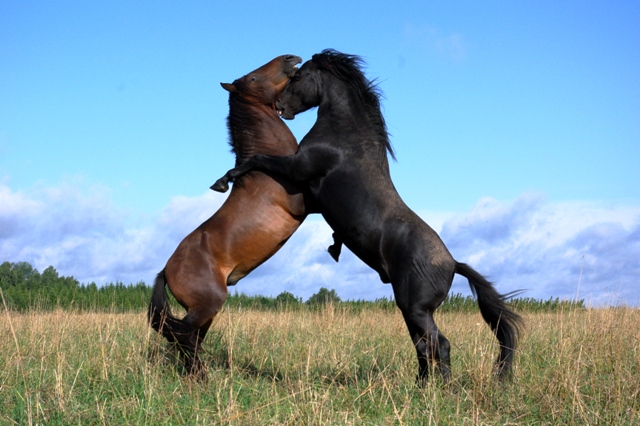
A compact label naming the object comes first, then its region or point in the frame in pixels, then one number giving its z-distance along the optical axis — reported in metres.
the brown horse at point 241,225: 6.10
